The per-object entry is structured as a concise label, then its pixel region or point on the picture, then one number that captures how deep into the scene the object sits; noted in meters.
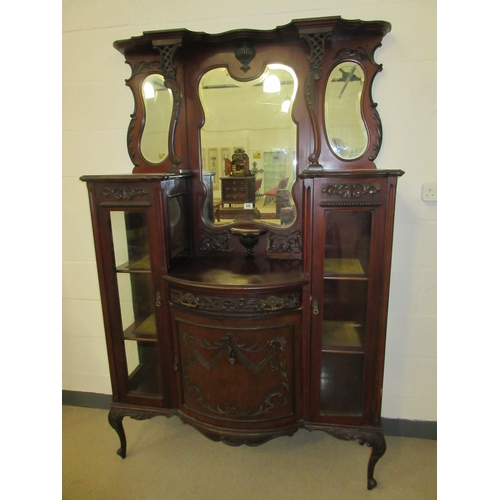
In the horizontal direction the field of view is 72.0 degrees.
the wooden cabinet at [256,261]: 1.50
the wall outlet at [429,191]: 1.78
